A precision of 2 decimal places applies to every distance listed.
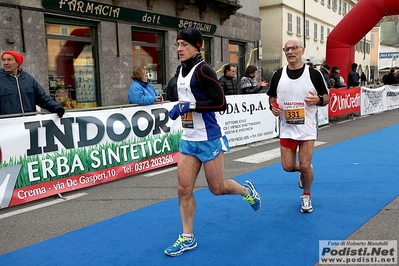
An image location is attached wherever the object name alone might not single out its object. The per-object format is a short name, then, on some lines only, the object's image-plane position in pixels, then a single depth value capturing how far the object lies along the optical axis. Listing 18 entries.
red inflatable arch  15.41
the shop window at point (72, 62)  12.11
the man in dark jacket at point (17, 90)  5.68
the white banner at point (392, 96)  17.64
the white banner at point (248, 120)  9.30
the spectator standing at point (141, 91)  7.13
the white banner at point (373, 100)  15.54
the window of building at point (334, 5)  35.42
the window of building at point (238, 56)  20.16
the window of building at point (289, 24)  27.28
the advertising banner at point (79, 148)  5.34
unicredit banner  13.37
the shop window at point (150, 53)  14.86
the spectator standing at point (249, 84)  10.09
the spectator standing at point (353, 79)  15.38
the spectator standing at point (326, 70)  12.73
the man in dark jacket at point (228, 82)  9.43
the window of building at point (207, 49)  18.31
